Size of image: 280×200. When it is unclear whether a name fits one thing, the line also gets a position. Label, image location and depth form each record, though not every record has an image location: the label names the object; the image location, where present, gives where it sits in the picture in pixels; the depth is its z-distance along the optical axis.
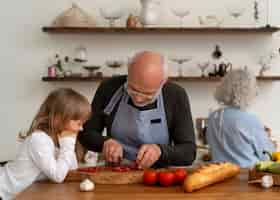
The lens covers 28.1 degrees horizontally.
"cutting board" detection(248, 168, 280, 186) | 2.03
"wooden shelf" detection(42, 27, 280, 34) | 4.59
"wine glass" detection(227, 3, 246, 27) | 4.66
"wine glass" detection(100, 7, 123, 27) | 4.60
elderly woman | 3.12
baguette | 1.93
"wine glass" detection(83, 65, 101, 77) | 4.65
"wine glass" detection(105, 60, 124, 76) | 4.64
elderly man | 2.41
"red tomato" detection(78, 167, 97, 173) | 2.18
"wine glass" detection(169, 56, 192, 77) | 4.66
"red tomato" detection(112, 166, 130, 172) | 2.15
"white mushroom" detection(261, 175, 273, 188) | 2.01
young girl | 2.18
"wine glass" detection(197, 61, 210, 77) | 4.68
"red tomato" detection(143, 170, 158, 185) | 2.04
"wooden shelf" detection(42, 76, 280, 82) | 4.63
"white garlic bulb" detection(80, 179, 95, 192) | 1.94
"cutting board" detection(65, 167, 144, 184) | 2.08
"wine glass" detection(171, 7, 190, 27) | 4.65
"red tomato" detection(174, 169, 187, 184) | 2.07
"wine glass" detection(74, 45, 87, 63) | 4.71
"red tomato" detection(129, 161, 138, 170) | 2.27
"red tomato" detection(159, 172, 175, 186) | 2.02
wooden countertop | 1.85
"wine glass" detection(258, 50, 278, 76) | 4.73
